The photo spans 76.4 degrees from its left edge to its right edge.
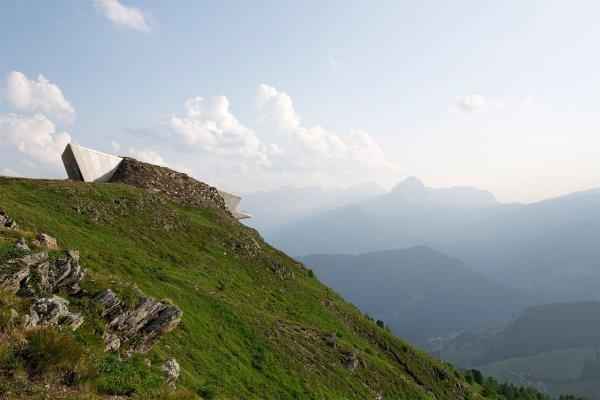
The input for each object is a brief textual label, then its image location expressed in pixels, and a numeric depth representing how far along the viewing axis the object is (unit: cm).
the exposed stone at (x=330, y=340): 4133
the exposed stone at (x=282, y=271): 5608
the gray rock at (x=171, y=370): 1781
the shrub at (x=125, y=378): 1401
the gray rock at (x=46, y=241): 2109
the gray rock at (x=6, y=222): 2383
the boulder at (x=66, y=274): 1728
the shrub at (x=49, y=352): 1284
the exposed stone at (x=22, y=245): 1716
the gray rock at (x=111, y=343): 1637
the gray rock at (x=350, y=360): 3969
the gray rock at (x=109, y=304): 1770
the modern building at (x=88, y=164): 5866
